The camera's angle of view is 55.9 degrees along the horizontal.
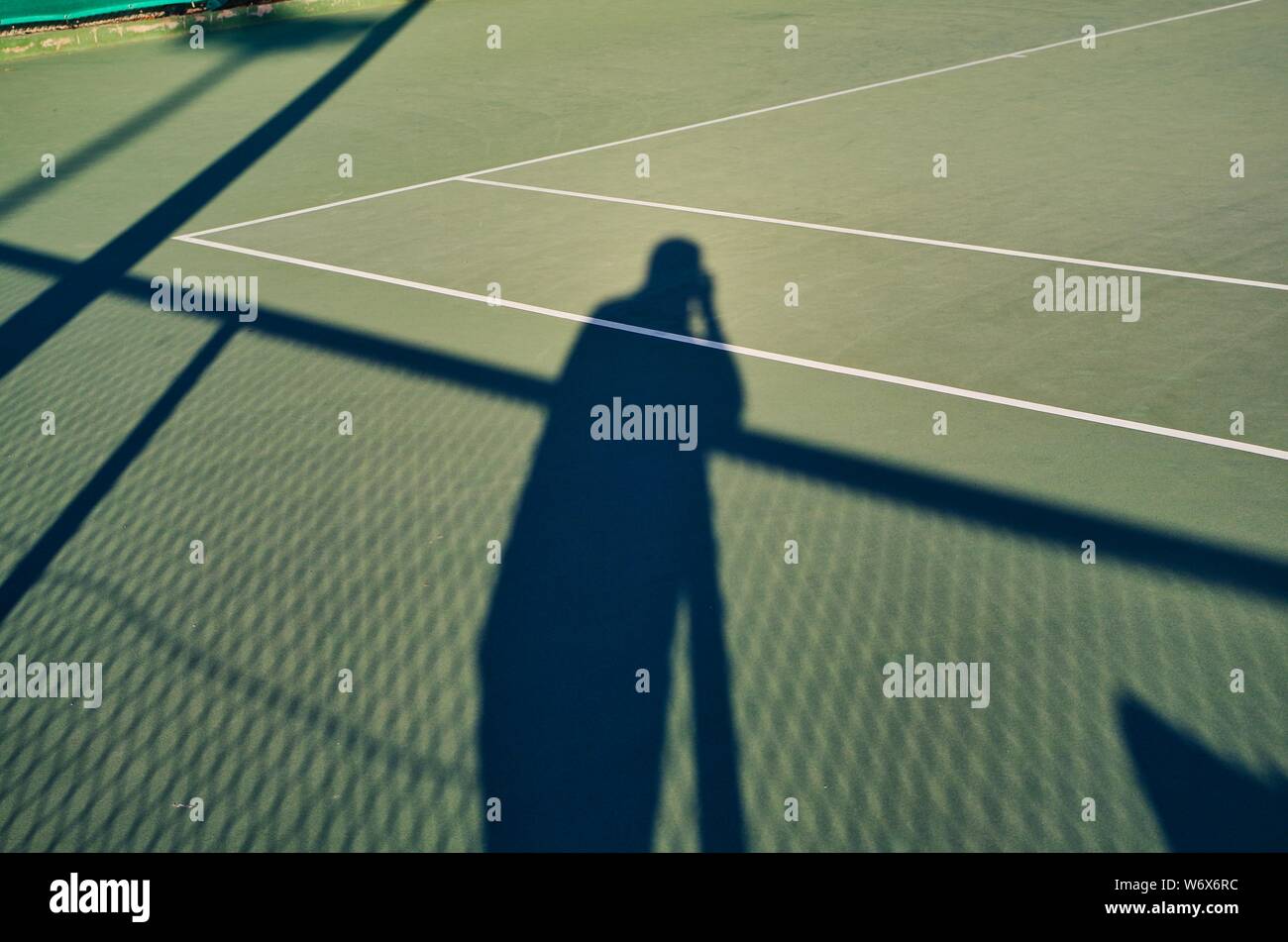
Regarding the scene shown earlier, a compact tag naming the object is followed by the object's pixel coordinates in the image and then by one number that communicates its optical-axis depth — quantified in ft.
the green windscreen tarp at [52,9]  66.54
